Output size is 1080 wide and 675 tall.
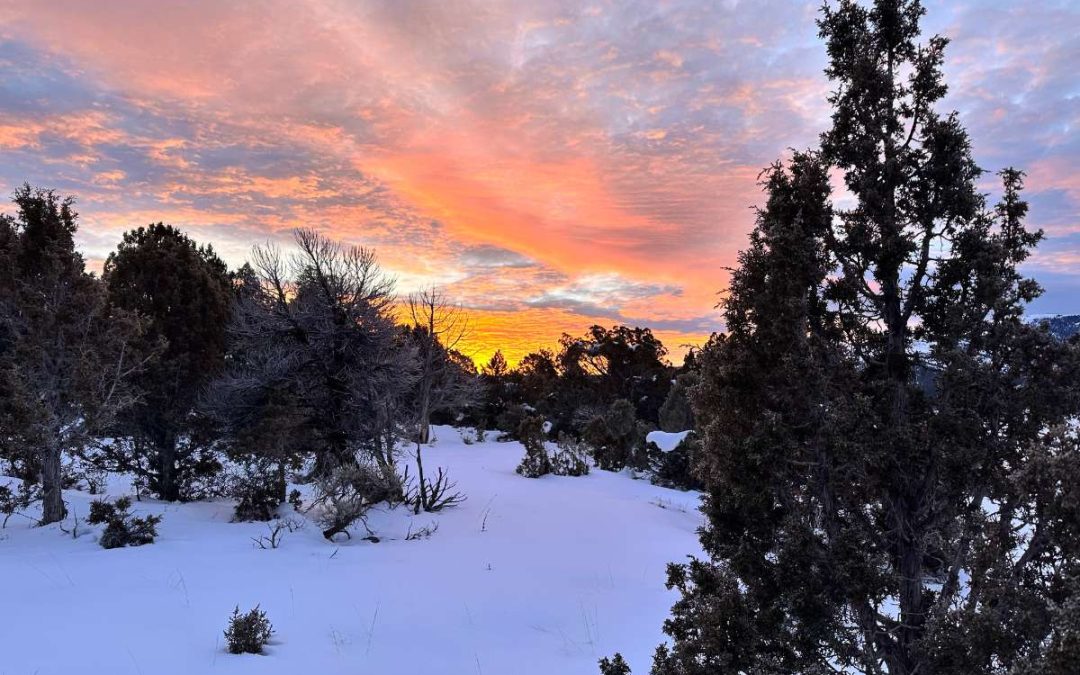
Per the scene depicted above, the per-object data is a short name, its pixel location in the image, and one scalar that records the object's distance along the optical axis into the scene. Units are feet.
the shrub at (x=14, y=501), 31.96
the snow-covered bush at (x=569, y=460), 66.33
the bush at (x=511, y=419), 117.70
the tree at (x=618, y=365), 126.00
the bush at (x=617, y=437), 78.95
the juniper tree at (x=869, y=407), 11.83
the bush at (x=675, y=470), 68.18
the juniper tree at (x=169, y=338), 39.06
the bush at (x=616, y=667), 14.75
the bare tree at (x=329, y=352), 42.27
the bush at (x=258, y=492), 36.42
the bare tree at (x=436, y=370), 95.86
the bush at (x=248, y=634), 17.37
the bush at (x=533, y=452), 63.87
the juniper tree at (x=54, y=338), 30.19
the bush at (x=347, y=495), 32.73
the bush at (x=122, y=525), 27.99
